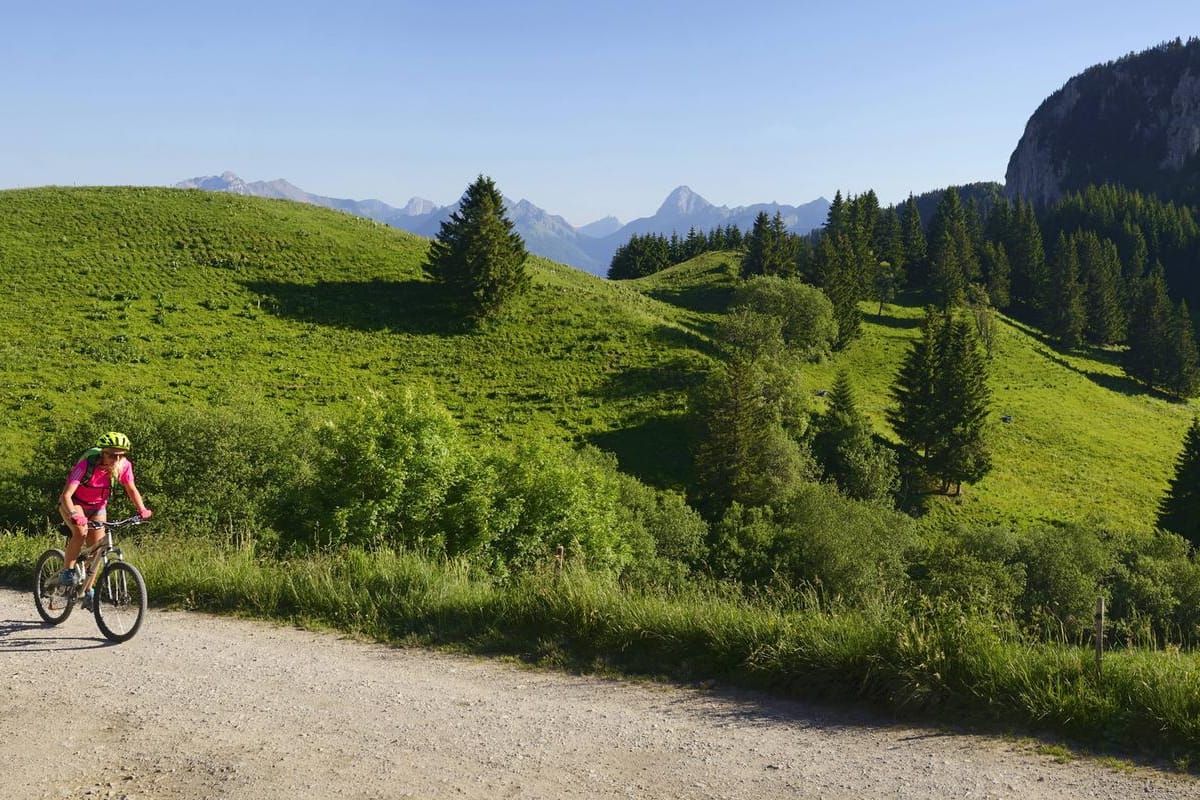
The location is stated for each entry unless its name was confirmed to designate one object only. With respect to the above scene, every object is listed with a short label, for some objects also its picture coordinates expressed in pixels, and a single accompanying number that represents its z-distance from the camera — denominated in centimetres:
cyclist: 884
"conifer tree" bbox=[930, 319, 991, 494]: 5659
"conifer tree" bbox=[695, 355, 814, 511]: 4722
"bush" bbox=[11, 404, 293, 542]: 2427
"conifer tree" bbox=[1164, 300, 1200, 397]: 9206
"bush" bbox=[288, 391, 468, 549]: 2203
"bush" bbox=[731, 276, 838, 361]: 7231
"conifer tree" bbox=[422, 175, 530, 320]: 6500
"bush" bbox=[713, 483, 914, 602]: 3747
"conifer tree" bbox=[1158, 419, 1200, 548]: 4947
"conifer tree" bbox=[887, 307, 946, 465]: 5916
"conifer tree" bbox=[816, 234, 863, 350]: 8250
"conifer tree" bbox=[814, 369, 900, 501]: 5200
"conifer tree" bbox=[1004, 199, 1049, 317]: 11456
